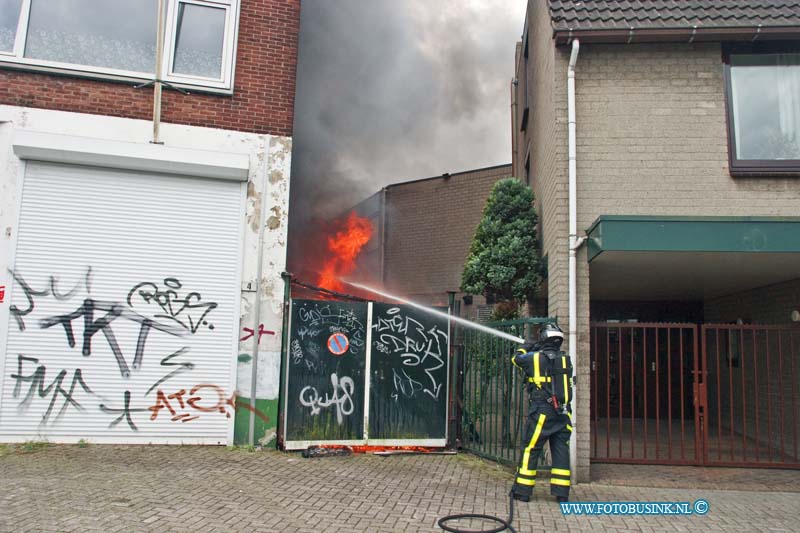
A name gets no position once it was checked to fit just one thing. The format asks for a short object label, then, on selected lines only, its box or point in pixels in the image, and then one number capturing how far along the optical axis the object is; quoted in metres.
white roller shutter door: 7.25
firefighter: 5.67
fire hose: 4.71
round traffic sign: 7.70
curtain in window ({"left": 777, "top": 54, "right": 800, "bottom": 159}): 7.17
